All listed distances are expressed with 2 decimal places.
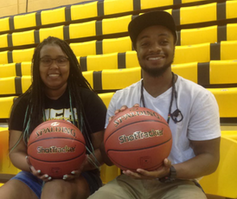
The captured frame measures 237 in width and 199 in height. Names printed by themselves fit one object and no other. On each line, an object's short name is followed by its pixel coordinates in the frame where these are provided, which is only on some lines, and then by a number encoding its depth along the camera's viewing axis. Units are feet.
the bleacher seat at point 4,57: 12.69
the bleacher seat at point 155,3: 11.22
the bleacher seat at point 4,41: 13.75
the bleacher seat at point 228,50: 7.73
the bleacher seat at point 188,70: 6.97
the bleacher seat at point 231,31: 8.88
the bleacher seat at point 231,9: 9.48
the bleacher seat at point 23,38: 13.20
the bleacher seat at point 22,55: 12.17
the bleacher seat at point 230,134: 4.38
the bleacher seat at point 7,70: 11.09
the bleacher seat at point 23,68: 10.70
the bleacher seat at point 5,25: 14.56
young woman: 3.63
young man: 2.98
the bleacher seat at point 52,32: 12.44
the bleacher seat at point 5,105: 8.40
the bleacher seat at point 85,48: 10.98
